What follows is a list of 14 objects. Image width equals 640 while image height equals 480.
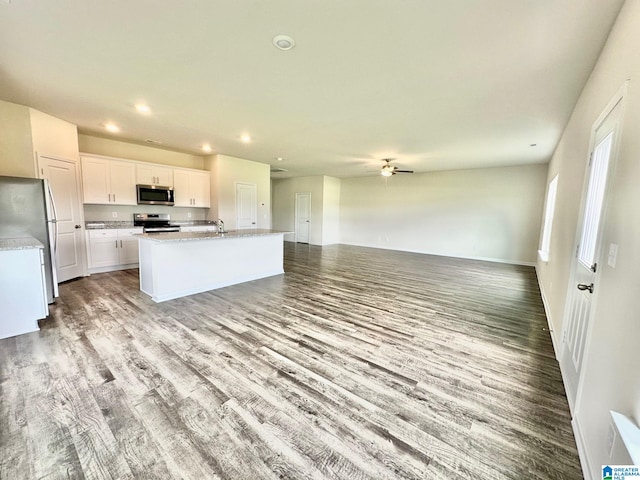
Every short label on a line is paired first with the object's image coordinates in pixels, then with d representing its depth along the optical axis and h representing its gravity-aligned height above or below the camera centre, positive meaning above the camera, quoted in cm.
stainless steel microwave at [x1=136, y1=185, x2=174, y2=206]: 559 +39
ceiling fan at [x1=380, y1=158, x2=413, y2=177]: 646 +124
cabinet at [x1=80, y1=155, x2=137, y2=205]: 494 +60
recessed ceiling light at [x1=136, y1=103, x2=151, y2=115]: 348 +142
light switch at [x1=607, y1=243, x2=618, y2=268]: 137 -16
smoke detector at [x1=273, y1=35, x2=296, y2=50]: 204 +138
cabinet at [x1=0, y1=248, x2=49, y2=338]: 265 -85
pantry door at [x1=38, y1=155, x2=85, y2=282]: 414 -5
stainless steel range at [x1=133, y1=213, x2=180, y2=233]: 563 -23
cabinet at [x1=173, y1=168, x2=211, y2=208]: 618 +63
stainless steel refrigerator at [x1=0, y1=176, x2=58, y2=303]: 312 -4
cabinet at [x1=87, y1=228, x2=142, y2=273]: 499 -74
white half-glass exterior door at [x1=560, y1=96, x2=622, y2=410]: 168 -23
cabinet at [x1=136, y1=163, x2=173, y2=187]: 559 +83
